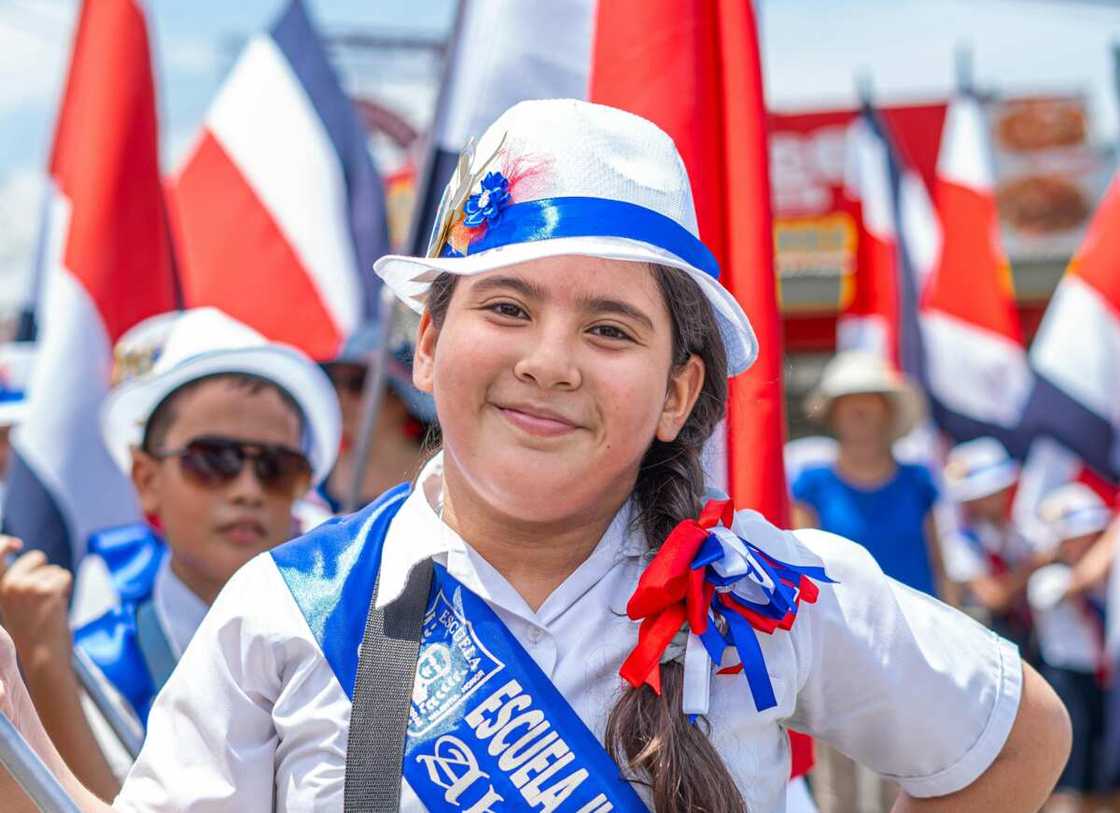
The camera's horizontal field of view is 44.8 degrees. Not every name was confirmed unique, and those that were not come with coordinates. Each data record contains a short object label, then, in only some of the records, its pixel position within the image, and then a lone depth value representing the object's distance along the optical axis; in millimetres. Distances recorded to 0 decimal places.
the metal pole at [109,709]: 2496
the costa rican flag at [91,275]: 3744
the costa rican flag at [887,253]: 8234
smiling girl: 1608
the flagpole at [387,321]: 3354
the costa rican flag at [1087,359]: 6000
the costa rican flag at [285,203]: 4543
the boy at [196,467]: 2744
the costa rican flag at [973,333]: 7812
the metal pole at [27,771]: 1414
